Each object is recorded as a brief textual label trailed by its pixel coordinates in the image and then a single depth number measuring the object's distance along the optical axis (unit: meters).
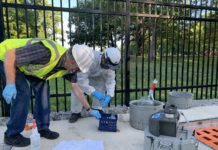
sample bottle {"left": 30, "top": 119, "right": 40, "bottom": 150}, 2.16
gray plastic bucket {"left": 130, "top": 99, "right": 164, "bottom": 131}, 2.86
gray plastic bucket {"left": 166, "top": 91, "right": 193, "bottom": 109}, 3.73
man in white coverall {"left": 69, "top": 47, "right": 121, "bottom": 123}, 2.77
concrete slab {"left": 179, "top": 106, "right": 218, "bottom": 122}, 3.32
